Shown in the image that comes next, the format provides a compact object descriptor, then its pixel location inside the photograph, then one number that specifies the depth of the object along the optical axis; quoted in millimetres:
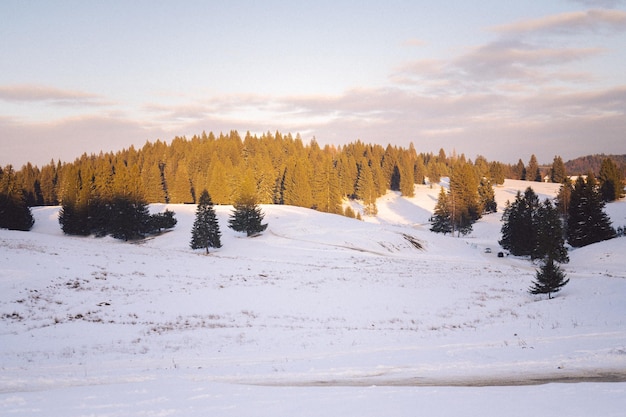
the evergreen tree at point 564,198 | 72756
